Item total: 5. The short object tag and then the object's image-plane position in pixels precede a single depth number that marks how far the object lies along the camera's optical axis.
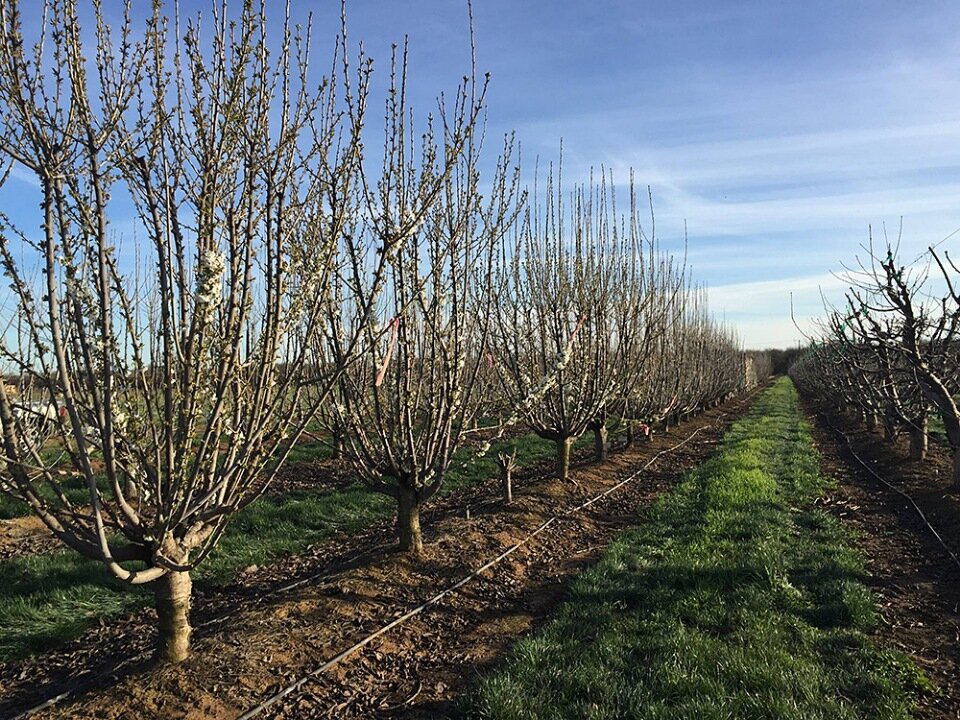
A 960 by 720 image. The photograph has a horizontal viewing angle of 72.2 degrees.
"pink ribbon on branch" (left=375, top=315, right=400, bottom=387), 5.13
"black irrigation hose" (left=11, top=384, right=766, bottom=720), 3.98
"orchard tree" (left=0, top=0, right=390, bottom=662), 3.15
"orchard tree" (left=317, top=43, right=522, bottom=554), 5.77
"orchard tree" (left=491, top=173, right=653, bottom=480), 10.38
